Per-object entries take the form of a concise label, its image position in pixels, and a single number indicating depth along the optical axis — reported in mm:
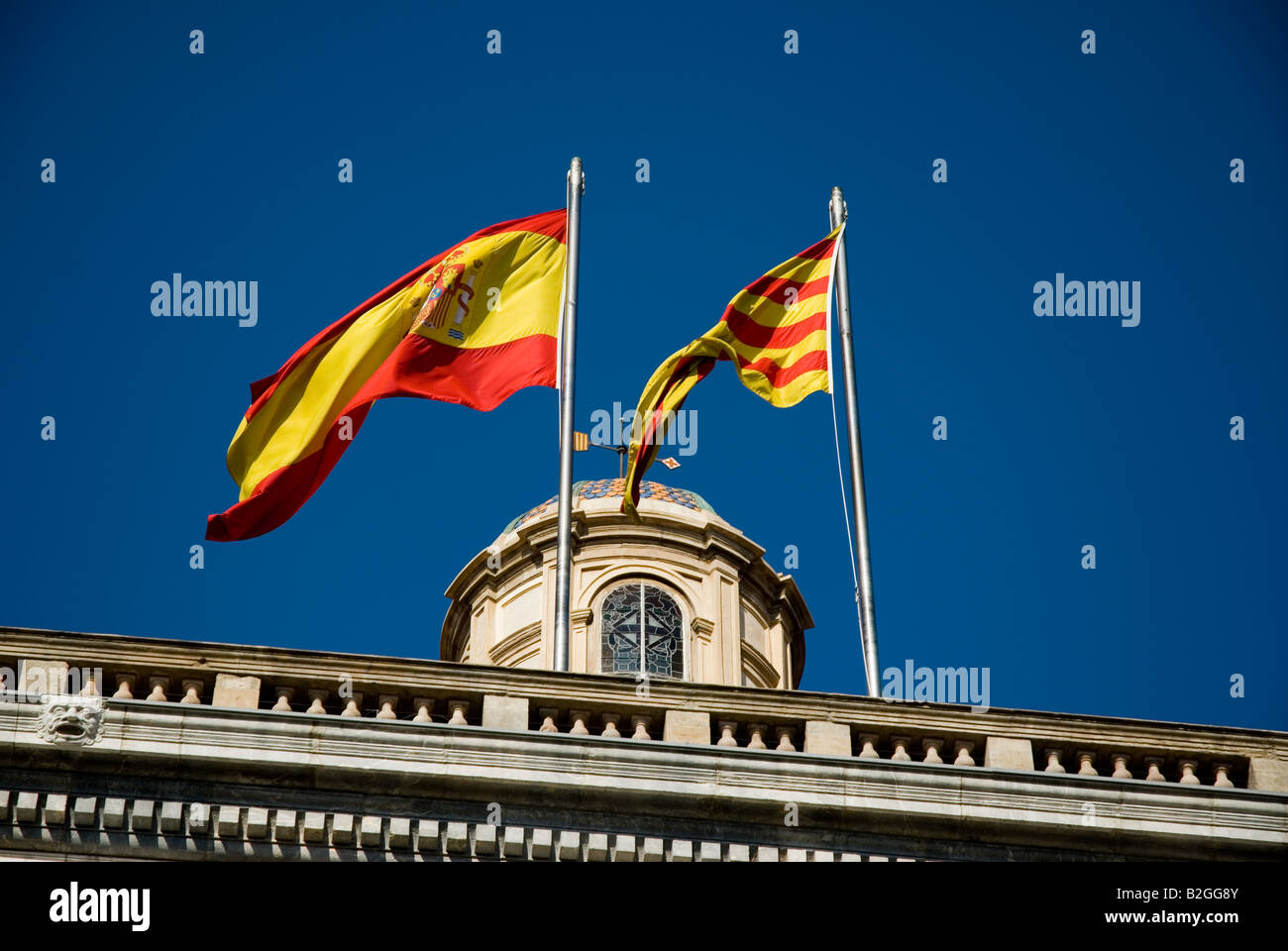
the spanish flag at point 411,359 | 26547
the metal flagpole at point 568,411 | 23328
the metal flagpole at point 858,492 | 24625
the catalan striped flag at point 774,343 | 27750
